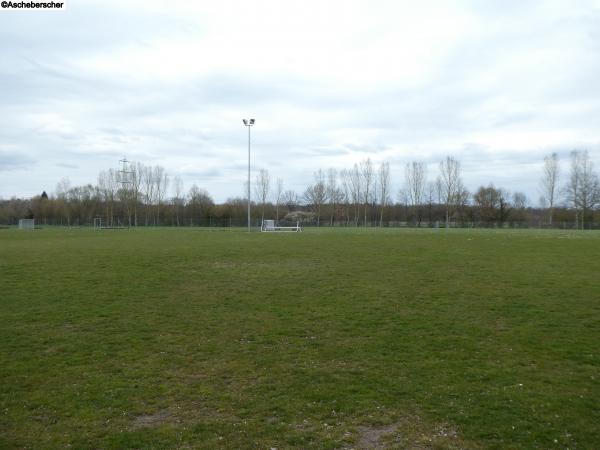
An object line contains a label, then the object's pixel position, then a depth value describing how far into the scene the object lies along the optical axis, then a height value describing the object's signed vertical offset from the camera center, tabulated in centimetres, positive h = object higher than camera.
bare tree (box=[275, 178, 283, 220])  11632 +201
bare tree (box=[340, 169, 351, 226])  11484 +380
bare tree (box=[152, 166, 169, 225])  10938 +502
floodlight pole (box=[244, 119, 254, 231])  5010 +990
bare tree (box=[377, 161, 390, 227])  11044 +681
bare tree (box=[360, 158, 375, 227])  11181 +606
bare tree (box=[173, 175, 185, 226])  10858 +284
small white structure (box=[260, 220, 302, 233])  6110 -122
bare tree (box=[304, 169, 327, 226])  11856 +556
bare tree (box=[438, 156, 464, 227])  10444 +671
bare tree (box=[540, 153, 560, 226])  10006 +785
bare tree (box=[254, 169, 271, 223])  11494 +633
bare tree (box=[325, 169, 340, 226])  11681 +553
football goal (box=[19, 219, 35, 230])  8288 -140
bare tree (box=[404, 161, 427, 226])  11262 +669
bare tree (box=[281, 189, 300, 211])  12888 +389
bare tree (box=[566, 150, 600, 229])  9600 +562
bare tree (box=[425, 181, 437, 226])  11338 +278
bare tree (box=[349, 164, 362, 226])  11269 +540
